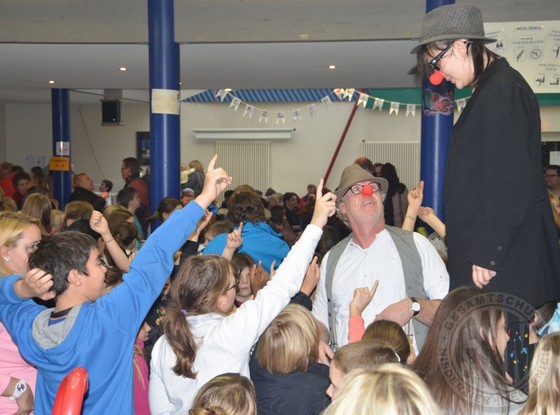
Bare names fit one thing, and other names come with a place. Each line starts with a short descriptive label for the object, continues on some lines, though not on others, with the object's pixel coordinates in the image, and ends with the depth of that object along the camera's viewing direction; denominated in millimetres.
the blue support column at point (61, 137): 13443
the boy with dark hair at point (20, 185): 9359
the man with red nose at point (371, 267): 3205
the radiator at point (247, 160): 17656
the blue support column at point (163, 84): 6918
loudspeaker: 13219
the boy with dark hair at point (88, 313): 2285
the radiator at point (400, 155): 16781
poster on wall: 5824
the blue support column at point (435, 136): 6430
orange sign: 13180
